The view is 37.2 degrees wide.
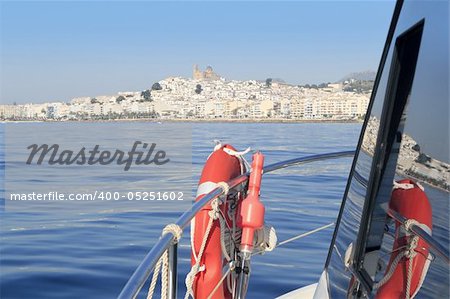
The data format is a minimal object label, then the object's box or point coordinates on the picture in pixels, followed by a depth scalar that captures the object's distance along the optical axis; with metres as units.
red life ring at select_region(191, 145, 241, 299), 2.36
